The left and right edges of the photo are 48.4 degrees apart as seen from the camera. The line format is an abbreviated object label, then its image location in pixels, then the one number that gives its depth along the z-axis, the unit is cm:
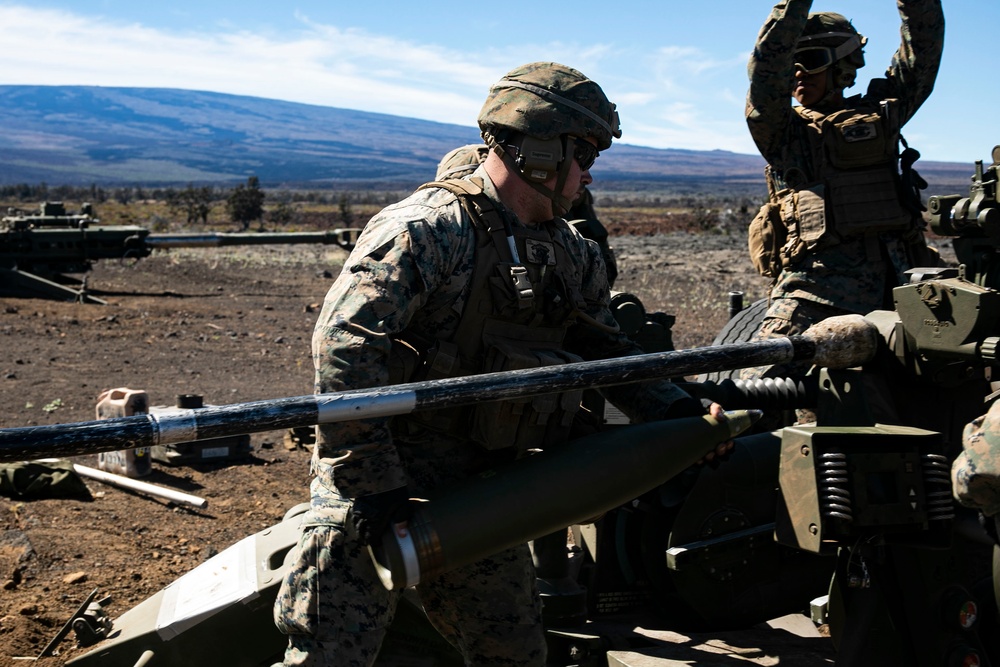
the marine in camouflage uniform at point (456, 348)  296
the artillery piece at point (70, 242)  1778
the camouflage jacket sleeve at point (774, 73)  518
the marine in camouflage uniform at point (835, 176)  546
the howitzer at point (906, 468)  327
